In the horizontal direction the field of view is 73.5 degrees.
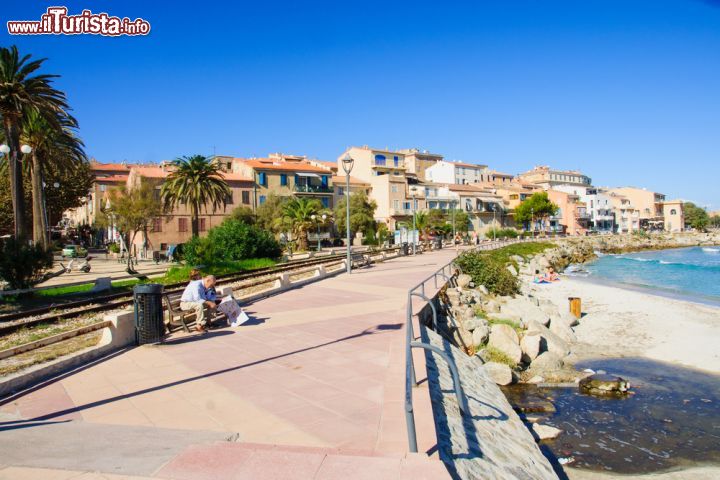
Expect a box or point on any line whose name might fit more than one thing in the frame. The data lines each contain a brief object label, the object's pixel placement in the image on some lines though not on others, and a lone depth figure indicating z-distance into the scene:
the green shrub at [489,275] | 24.17
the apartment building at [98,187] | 62.94
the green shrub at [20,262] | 16.86
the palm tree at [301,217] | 43.62
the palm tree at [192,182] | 40.62
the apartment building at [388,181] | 66.94
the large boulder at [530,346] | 13.45
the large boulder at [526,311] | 17.56
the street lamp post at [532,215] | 80.25
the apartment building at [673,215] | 126.00
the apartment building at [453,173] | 88.19
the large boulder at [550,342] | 14.28
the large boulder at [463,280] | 22.23
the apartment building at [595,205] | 107.56
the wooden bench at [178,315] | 9.65
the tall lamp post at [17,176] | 22.63
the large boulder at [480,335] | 13.52
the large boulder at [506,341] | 12.98
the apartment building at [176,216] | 46.94
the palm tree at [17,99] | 23.16
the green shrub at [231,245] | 26.39
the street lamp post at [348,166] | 20.11
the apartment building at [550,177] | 110.57
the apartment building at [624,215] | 113.25
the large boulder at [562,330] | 17.55
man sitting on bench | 9.61
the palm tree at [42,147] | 26.11
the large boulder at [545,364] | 12.88
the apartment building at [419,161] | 89.12
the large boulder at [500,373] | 11.59
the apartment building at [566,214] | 97.88
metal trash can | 8.41
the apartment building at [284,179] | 57.09
